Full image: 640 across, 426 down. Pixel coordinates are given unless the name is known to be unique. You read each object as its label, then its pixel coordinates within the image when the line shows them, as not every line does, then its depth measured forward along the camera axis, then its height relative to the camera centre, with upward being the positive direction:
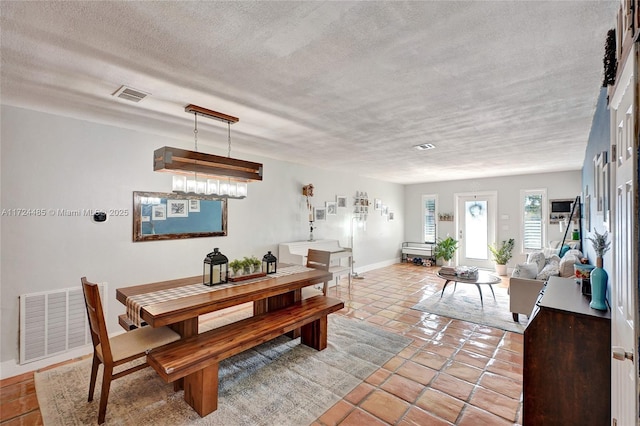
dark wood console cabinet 1.67 -0.91
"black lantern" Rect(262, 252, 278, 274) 3.20 -0.55
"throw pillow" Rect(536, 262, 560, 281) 3.51 -0.70
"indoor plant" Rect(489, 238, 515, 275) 6.80 -0.97
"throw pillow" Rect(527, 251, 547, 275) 4.43 -0.70
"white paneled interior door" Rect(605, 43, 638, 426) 0.89 -0.13
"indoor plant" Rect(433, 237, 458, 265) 7.50 -0.88
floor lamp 6.54 -0.43
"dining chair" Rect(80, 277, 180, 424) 1.97 -0.96
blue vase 1.72 -0.43
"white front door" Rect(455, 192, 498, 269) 7.28 -0.32
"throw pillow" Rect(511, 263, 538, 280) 3.84 -0.75
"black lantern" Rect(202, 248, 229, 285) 2.67 -0.51
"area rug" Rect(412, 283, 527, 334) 3.82 -1.40
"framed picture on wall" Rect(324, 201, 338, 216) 6.15 +0.15
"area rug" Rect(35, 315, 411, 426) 2.07 -1.43
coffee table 4.41 -1.01
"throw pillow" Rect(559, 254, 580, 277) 3.17 -0.58
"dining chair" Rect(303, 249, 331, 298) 3.69 -0.59
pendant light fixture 2.31 +0.38
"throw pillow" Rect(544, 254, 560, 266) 4.14 -0.65
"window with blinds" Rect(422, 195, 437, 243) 8.24 -0.07
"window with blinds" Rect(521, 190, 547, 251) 6.56 -0.10
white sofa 3.61 -0.87
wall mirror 3.42 -0.03
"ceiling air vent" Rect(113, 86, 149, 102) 2.27 +0.98
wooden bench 1.94 -0.98
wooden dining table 2.03 -0.65
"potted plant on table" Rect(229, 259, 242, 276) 2.87 -0.52
